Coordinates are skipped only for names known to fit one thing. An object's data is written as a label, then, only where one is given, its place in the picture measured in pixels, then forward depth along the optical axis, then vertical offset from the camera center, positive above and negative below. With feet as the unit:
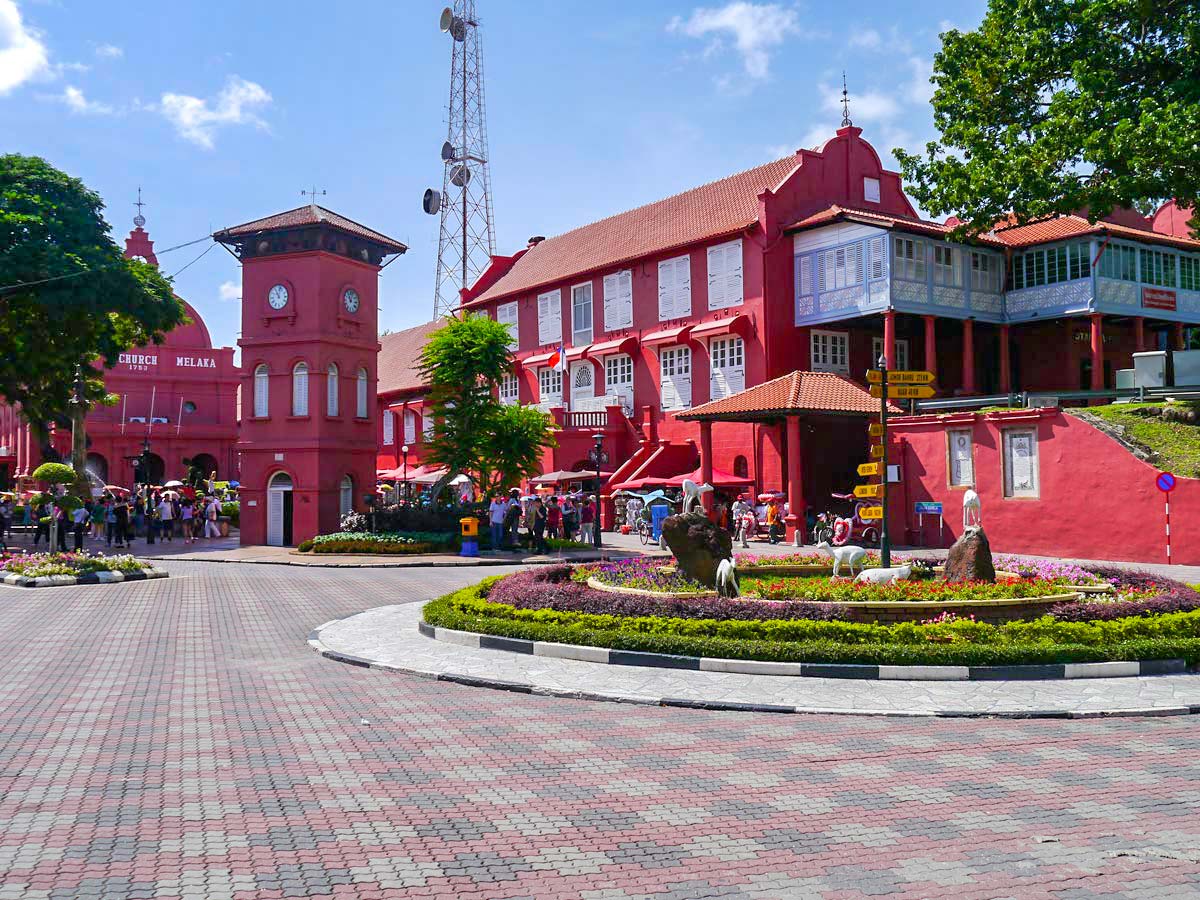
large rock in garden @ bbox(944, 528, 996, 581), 43.47 -3.06
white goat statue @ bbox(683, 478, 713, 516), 47.43 -0.09
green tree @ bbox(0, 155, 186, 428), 103.96 +22.03
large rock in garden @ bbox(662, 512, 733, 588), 44.45 -2.37
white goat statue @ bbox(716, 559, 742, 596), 41.47 -3.64
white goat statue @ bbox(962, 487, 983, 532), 47.75 -0.89
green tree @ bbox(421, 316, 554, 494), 102.22 +8.30
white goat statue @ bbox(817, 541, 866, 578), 49.16 -3.30
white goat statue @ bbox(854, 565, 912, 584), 42.93 -3.67
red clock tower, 107.34 +12.82
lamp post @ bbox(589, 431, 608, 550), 98.17 +3.55
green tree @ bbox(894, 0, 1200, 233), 71.77 +29.50
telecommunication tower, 168.25 +57.38
